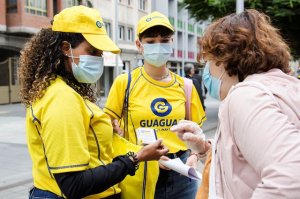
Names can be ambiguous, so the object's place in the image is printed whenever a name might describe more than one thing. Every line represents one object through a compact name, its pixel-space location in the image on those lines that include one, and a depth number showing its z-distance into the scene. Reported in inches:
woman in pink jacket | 47.5
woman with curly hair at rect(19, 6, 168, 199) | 71.5
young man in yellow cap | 111.1
